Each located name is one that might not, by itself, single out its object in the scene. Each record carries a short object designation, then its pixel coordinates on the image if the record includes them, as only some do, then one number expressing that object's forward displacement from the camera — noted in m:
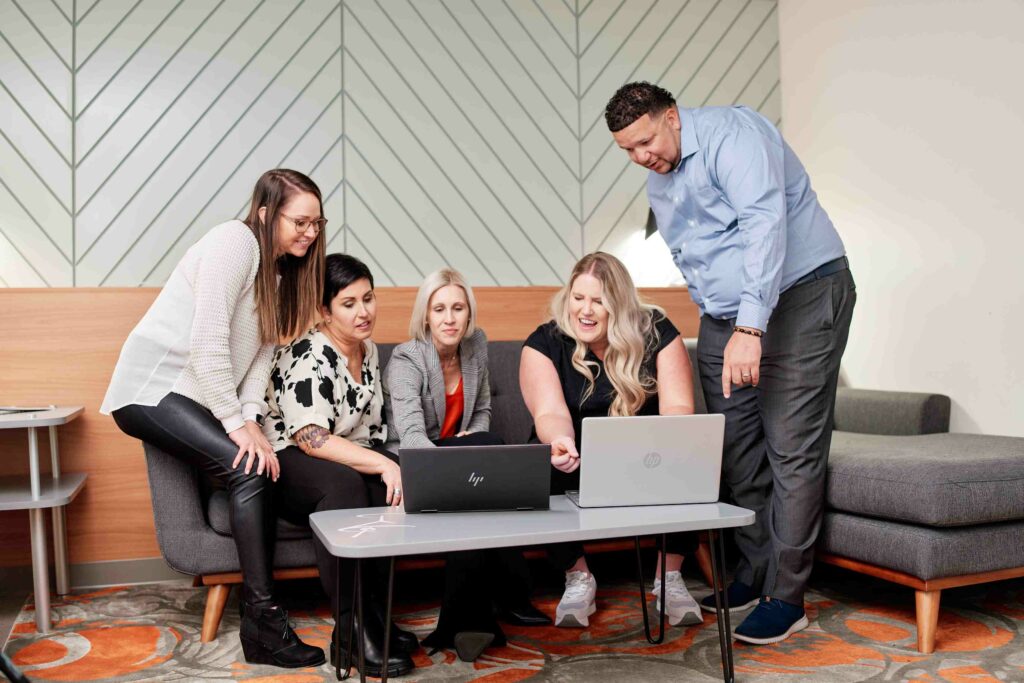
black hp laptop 1.75
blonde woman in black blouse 2.38
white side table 2.37
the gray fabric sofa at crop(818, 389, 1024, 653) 2.12
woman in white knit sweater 2.17
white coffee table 1.54
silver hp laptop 1.79
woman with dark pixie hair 2.21
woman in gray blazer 2.16
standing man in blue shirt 2.21
